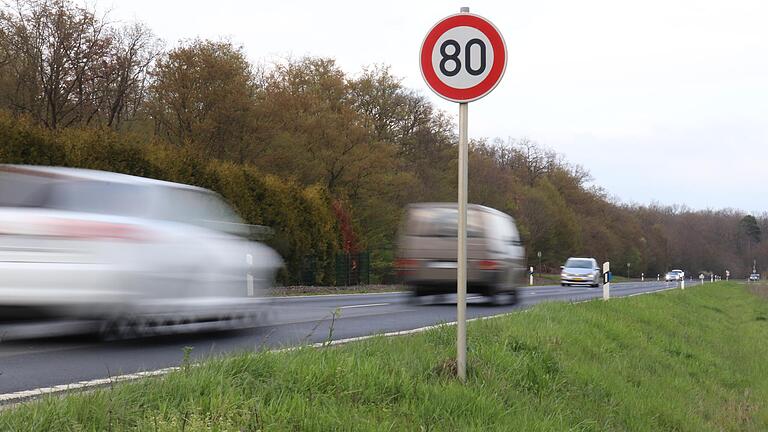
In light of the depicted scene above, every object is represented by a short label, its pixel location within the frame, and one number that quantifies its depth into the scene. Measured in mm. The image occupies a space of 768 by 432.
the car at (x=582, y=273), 43656
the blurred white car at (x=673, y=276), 84275
